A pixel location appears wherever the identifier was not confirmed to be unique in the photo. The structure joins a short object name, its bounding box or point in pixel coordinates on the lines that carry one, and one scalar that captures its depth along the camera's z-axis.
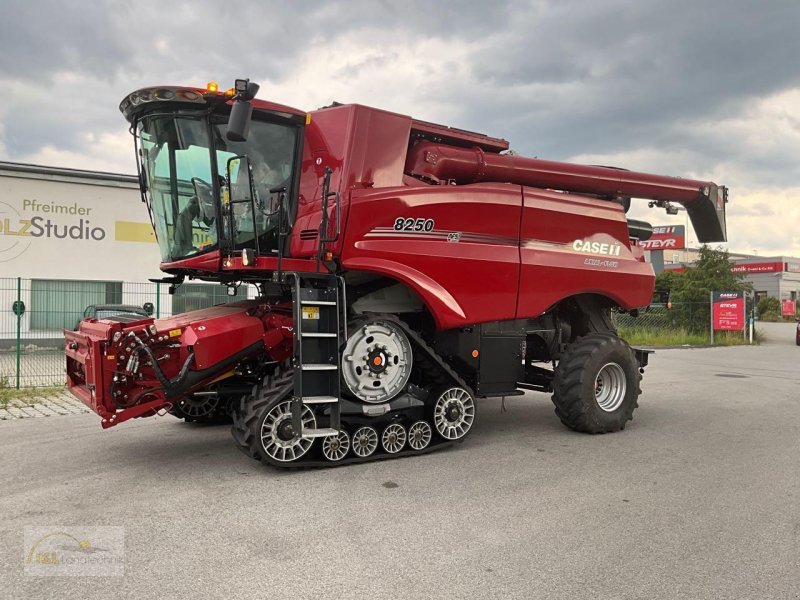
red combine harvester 5.61
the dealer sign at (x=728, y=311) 24.50
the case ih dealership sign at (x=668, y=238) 33.09
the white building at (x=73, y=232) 20.02
